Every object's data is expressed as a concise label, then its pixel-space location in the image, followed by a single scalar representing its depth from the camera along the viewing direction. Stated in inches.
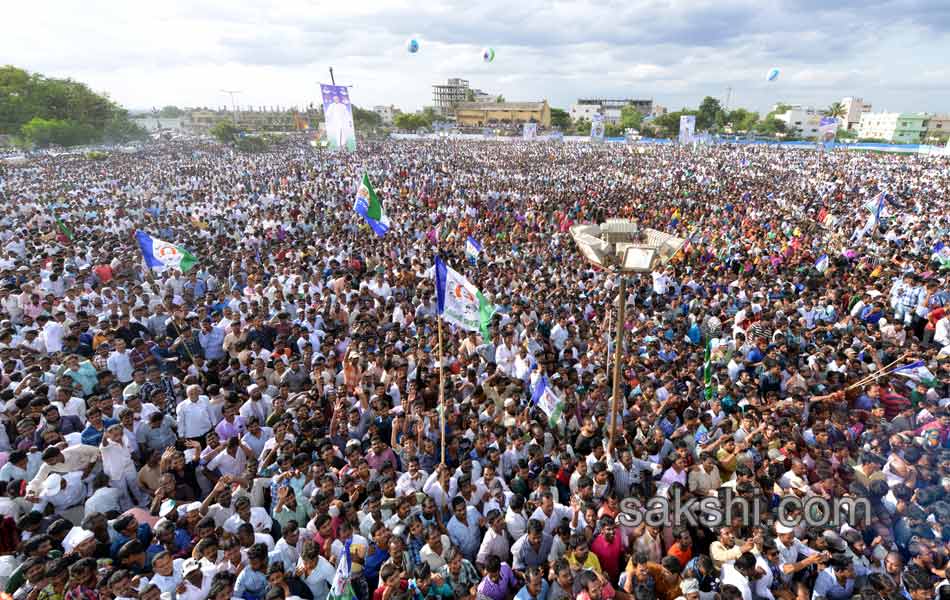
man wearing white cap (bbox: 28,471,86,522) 167.5
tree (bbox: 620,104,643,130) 3056.1
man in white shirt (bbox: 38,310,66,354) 291.4
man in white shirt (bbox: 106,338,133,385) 265.0
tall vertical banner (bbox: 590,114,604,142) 1649.5
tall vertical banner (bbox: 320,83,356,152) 814.5
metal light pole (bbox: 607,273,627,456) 170.4
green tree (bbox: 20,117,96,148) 1642.5
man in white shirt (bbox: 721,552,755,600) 136.0
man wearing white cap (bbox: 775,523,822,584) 143.3
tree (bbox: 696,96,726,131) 2778.1
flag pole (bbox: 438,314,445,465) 182.7
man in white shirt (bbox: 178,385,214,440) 218.4
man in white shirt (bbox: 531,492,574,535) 161.3
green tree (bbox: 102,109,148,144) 2066.2
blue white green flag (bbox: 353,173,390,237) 408.2
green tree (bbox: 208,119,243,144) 2001.7
